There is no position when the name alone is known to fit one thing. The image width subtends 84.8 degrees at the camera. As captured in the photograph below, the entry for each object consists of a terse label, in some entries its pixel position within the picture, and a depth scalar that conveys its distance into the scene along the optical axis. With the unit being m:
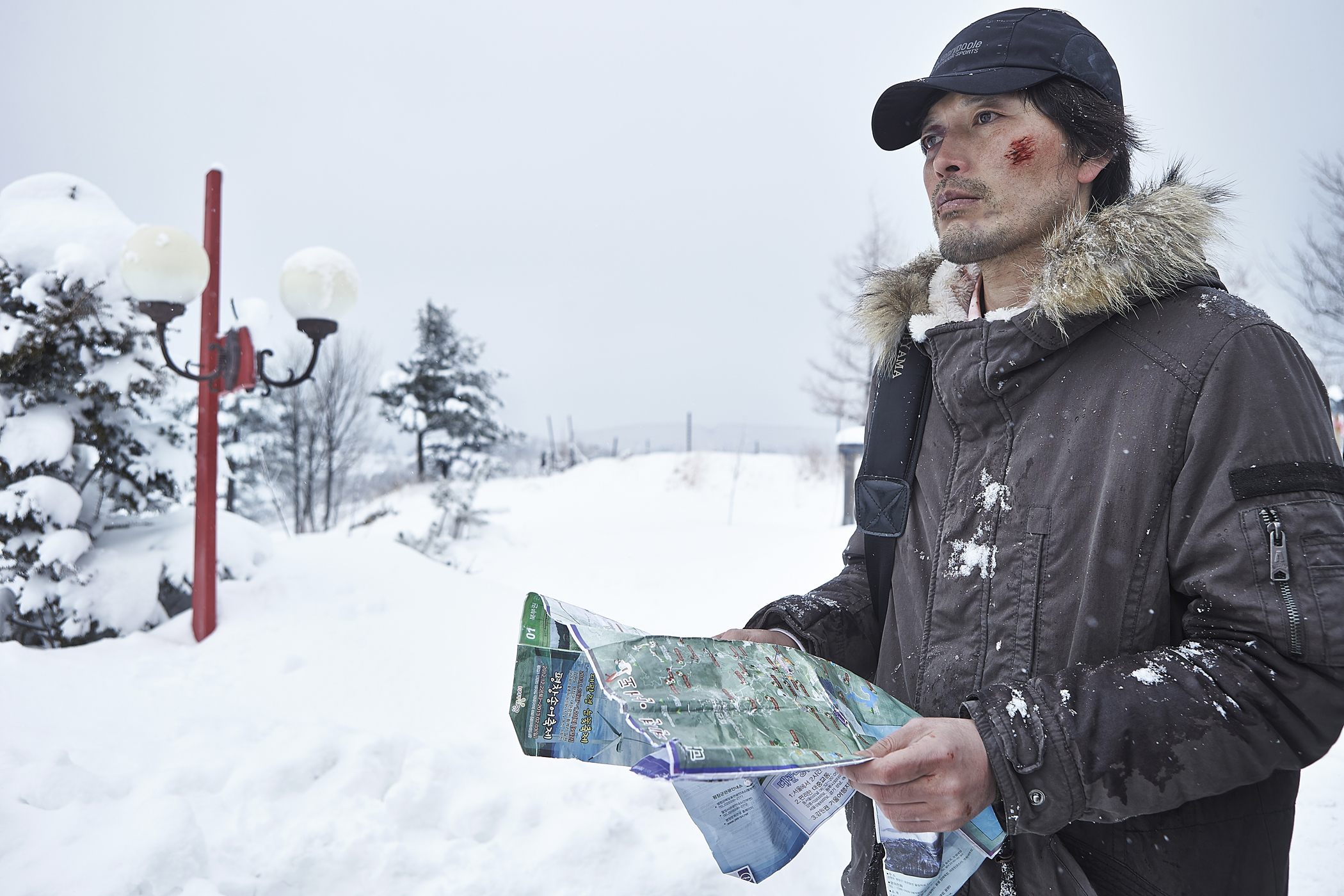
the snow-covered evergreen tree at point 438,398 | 27.56
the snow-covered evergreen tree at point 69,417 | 5.35
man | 1.05
